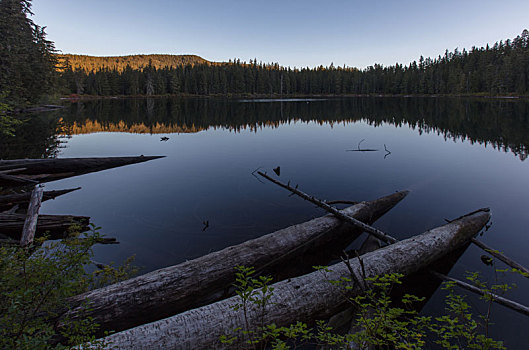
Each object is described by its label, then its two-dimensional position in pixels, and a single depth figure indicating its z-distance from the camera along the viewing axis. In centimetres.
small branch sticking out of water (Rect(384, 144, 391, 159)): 2400
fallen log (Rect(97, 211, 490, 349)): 407
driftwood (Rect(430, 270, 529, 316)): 539
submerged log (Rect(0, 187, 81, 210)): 1028
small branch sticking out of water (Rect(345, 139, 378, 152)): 2469
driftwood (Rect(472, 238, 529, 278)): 696
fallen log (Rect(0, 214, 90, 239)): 860
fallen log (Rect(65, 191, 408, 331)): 487
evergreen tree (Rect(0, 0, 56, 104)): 3928
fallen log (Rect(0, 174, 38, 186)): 1290
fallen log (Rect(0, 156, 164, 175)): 1499
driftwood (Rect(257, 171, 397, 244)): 805
